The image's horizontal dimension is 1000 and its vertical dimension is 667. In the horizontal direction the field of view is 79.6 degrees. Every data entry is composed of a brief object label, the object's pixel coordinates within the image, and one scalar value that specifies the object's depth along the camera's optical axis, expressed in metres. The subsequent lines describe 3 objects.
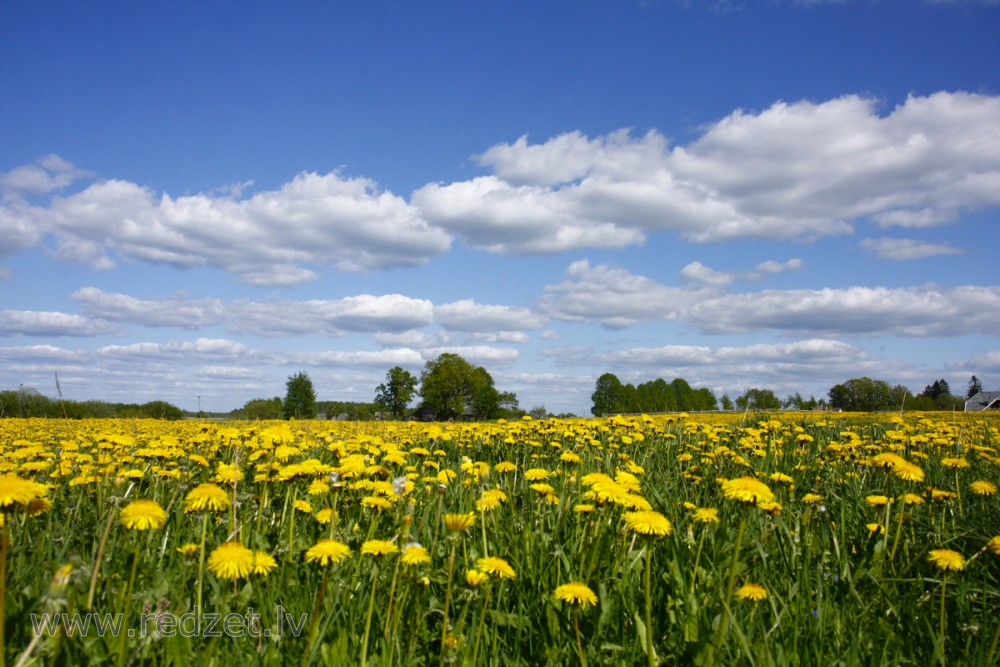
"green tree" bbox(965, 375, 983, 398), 87.64
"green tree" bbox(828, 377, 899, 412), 76.31
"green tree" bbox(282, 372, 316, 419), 81.56
